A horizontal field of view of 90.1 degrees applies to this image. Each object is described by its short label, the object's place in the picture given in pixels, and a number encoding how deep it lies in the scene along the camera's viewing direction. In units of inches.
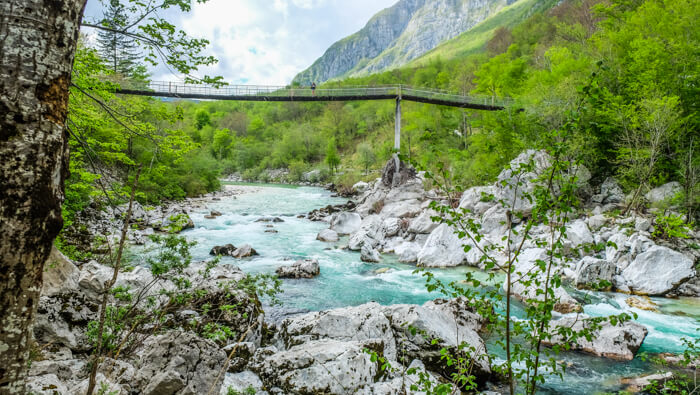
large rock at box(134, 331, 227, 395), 132.6
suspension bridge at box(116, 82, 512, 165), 925.9
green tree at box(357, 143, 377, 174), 1633.2
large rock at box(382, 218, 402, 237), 600.6
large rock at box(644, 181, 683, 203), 487.1
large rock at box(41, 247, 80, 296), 185.8
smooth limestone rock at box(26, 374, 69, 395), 107.0
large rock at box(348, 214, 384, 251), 543.8
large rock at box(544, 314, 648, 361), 236.4
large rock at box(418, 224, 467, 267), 462.0
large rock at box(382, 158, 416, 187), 907.4
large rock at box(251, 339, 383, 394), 152.4
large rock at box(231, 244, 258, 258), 477.8
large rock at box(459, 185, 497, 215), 642.2
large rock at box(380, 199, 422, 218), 703.1
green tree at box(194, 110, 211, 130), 3224.7
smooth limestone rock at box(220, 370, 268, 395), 147.7
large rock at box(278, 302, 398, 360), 202.4
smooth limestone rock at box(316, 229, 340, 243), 602.9
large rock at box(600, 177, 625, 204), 579.5
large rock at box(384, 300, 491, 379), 198.2
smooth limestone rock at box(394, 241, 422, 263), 485.8
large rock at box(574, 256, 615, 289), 366.9
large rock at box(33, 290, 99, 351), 163.8
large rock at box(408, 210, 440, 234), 572.1
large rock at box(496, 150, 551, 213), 543.2
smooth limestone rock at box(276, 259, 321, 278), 401.1
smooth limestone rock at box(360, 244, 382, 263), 480.4
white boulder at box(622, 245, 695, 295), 352.5
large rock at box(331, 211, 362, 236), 664.4
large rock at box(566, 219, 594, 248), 436.7
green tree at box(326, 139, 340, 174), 1850.4
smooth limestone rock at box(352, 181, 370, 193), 1342.3
